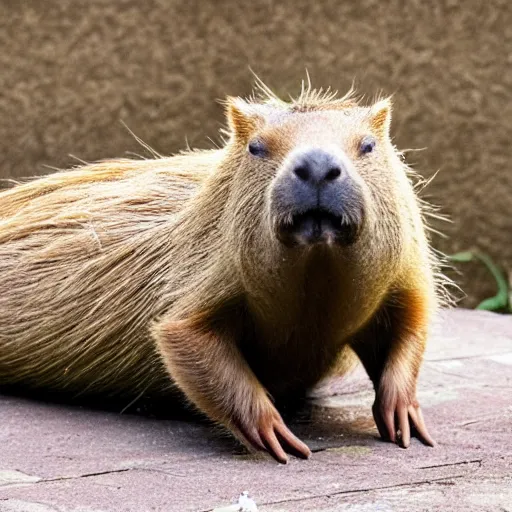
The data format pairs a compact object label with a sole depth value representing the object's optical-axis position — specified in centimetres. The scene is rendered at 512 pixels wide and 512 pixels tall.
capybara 759
